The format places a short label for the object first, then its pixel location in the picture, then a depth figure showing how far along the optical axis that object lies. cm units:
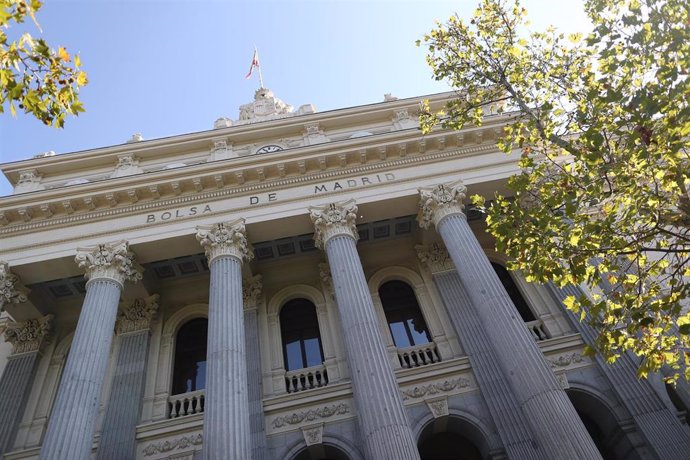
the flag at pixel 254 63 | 2230
